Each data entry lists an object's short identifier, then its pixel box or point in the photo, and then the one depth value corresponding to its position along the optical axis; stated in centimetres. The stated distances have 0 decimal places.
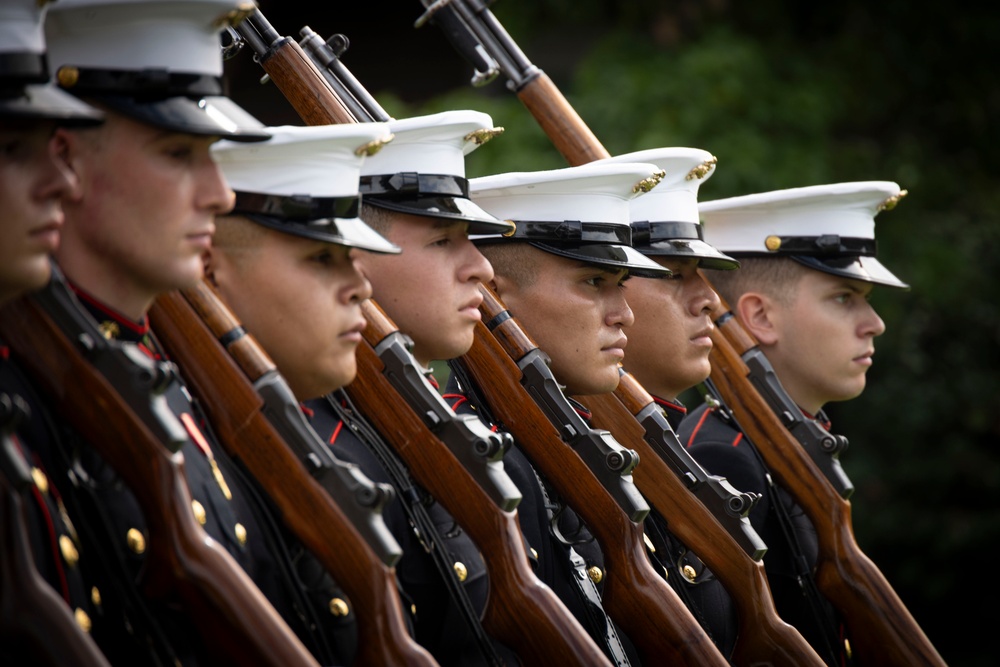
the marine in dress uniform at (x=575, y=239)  972
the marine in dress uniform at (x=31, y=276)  566
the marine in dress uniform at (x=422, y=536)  823
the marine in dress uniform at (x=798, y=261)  1184
